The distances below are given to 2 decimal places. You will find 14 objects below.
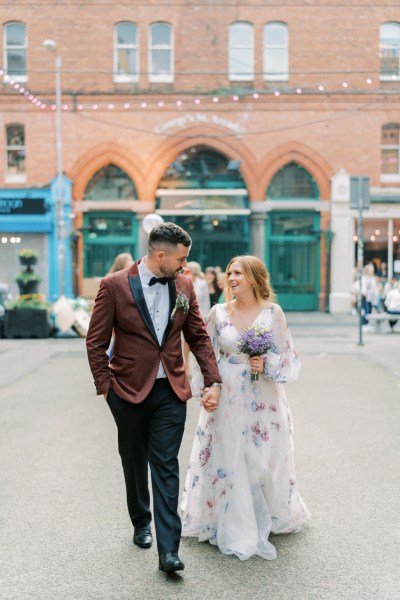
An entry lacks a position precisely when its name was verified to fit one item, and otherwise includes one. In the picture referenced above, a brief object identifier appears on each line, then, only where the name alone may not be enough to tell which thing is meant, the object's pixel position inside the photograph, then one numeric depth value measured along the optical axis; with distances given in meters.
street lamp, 28.05
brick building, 29.67
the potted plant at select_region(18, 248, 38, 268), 22.70
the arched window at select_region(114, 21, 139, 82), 29.97
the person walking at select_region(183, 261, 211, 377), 13.85
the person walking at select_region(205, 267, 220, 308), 14.95
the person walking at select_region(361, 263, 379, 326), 23.11
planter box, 20.78
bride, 5.41
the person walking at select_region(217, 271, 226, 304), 14.96
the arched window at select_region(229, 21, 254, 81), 29.95
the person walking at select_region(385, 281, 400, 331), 22.14
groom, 4.92
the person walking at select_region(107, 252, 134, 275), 10.85
